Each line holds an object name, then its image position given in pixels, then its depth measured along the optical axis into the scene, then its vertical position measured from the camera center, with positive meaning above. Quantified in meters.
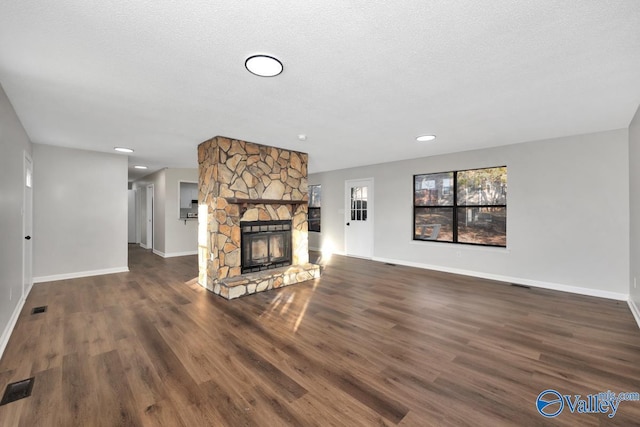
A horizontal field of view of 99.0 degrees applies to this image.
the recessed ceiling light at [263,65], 1.95 +1.08
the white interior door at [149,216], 8.19 -0.16
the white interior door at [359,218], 6.74 -0.18
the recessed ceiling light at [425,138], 4.08 +1.12
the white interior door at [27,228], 3.66 -0.24
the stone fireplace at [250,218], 4.07 -0.11
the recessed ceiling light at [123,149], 4.81 +1.11
